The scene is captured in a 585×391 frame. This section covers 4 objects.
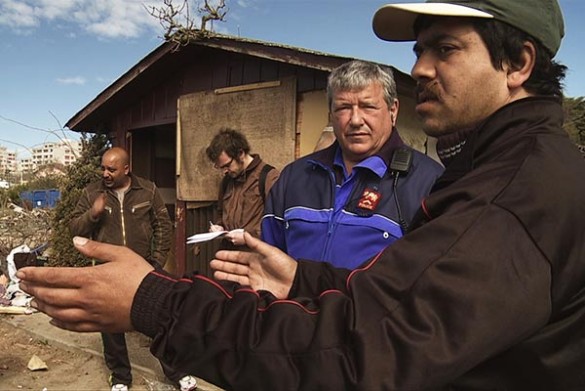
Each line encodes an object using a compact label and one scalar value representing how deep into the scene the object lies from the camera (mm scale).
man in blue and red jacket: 2078
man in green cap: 787
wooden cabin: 4754
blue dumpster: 18053
